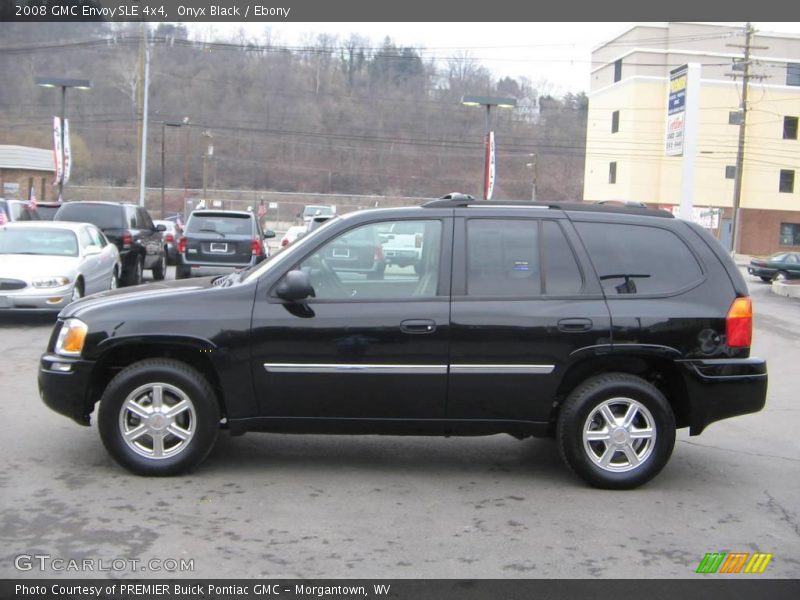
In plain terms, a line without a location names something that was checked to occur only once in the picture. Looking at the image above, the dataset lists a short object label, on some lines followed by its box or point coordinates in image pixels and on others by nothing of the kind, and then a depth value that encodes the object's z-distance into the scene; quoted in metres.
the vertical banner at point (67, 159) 35.03
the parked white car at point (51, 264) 12.26
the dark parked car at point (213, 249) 17.00
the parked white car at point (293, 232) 28.02
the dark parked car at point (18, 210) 20.23
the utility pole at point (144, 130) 32.66
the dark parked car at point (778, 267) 32.41
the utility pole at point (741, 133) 48.54
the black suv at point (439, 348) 5.50
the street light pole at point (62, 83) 32.50
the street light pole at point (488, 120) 28.56
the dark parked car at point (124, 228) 17.83
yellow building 59.62
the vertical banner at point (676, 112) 26.88
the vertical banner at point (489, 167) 28.75
